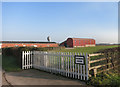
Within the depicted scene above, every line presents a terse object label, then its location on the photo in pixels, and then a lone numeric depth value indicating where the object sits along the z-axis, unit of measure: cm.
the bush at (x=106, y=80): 426
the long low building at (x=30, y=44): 3376
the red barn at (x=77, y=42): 5202
